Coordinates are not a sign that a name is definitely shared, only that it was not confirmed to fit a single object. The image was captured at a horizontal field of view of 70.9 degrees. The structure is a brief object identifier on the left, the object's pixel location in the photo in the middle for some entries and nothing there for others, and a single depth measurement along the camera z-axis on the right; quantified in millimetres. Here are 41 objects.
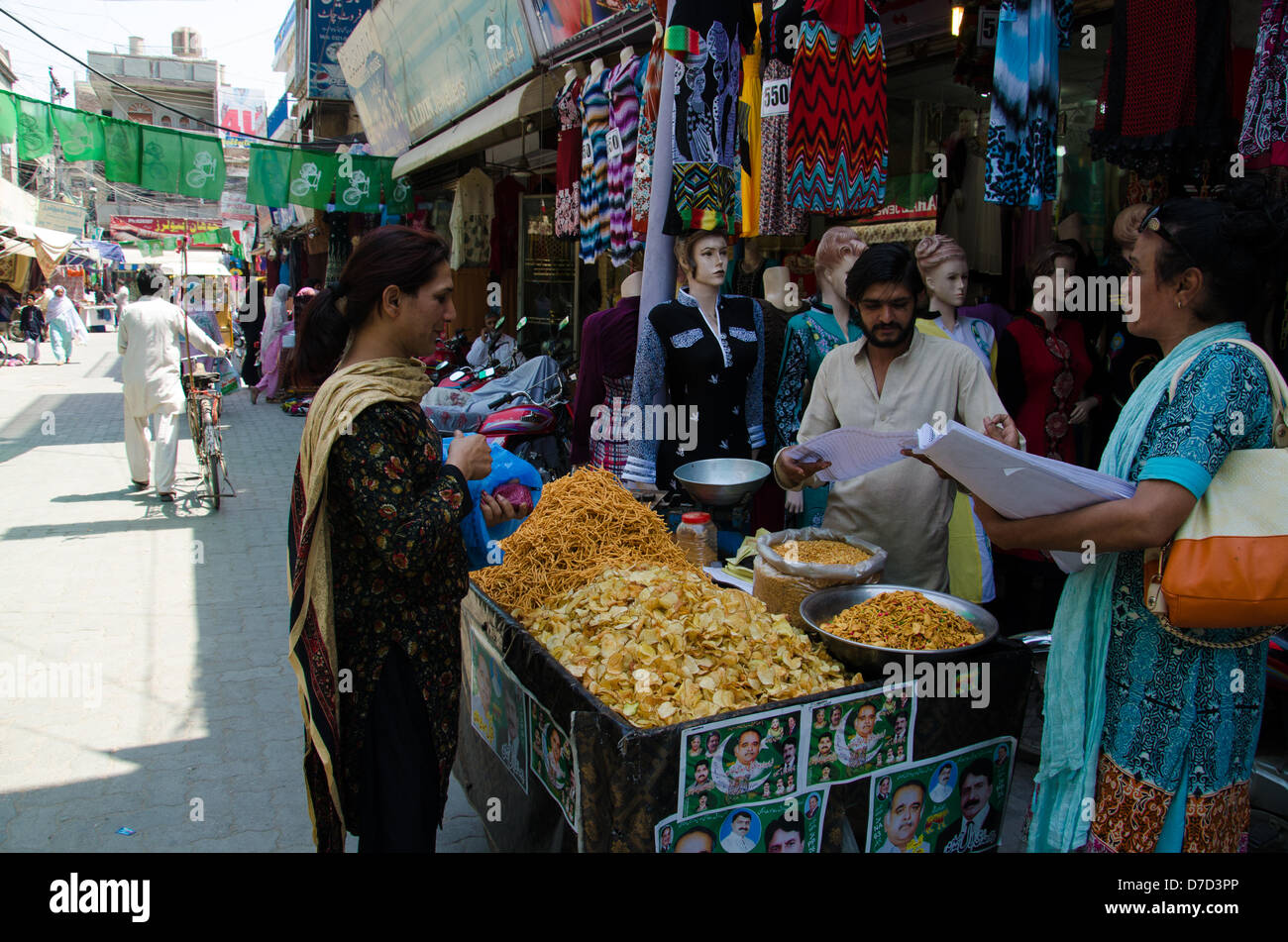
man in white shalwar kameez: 8562
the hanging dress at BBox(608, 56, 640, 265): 6035
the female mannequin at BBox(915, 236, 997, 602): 3352
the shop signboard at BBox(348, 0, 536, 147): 8891
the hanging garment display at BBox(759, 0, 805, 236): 4453
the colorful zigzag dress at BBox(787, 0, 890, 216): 4344
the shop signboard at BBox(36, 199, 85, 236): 19891
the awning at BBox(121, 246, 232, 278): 21556
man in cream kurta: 3045
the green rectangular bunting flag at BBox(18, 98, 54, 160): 9922
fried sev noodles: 2971
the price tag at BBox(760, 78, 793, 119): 4566
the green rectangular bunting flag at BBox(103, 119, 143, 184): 11148
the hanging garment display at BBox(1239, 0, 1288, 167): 3006
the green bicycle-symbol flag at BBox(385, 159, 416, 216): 13602
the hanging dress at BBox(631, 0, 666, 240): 5051
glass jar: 3348
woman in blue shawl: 1783
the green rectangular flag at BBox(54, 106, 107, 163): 10500
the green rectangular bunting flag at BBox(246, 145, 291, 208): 12375
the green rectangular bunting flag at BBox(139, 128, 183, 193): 11367
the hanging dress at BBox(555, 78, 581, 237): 7223
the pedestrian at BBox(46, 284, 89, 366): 23172
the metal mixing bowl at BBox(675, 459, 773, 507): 3307
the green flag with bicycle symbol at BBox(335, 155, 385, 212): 13062
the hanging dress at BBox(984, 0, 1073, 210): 3902
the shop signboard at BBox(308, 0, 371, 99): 17172
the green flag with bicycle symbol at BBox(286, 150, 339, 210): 12727
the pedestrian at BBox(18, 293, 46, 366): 22812
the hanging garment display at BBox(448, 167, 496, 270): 11367
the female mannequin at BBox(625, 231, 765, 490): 3896
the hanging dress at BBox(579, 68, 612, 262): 6465
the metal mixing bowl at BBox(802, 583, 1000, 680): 2291
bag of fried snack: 2738
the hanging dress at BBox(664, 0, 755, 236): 4223
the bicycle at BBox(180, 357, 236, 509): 8523
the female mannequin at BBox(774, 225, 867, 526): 3971
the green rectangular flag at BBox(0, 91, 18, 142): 9594
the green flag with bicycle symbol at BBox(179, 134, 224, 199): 11719
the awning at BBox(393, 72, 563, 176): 7973
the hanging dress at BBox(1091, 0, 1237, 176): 3434
